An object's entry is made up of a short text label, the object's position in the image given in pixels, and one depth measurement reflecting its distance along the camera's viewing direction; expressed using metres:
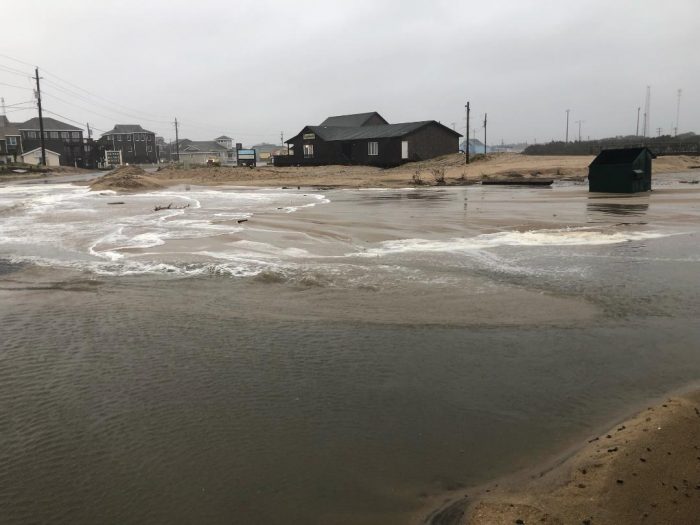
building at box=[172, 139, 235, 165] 120.25
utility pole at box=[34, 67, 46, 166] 68.61
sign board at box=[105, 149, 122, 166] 100.50
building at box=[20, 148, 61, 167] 88.75
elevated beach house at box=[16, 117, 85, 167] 91.56
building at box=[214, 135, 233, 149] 145.80
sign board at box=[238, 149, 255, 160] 63.84
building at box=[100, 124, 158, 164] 114.75
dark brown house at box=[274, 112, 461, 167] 53.12
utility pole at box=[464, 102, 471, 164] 47.13
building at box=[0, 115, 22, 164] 86.69
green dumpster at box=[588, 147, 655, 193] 23.88
